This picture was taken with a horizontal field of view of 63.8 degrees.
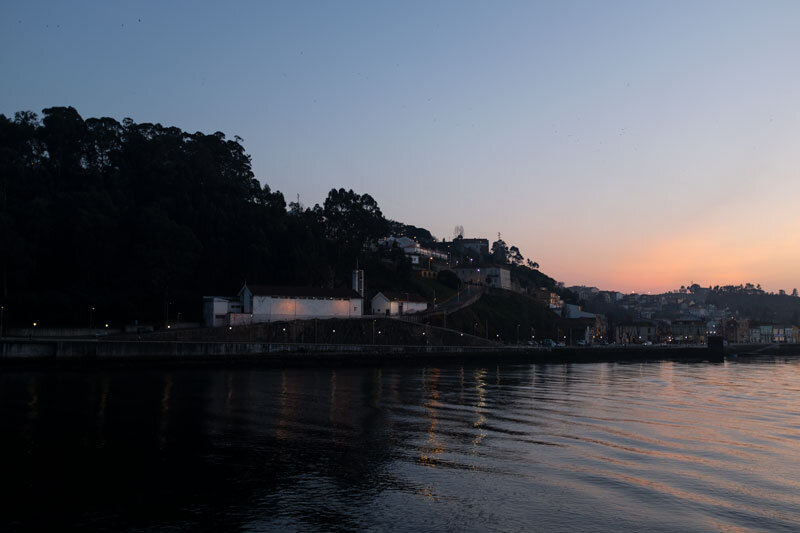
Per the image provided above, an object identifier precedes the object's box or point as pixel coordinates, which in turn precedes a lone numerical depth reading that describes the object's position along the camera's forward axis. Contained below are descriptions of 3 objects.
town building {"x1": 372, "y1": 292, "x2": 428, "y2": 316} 101.44
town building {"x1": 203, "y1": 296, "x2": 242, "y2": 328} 80.44
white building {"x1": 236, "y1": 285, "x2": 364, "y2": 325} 81.12
